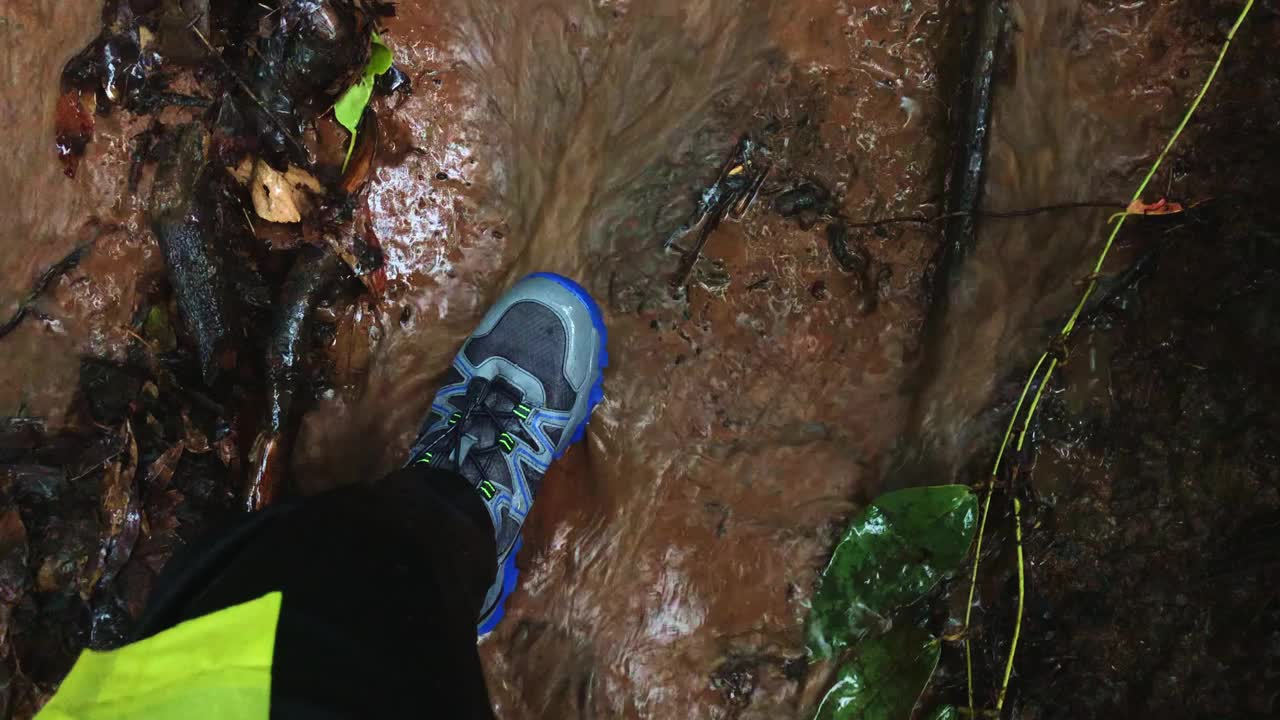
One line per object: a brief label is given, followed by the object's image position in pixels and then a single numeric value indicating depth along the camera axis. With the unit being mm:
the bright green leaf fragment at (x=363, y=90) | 797
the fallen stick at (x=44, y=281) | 740
